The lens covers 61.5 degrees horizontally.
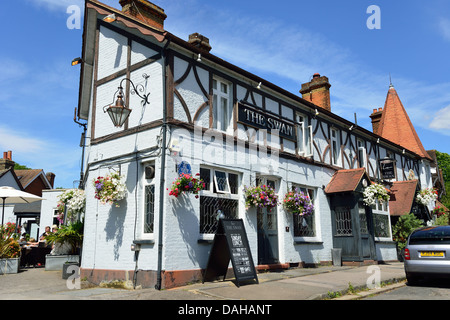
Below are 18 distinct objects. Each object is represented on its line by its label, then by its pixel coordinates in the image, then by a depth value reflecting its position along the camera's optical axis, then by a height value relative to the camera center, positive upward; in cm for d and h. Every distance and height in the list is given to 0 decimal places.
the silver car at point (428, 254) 818 -45
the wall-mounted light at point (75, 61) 1188 +542
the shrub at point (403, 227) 1595 +26
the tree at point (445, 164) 4188 +767
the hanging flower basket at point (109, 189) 902 +110
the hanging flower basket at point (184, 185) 827 +108
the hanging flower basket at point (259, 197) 1001 +99
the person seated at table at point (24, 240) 1430 -13
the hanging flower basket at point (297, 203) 1132 +92
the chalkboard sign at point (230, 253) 819 -40
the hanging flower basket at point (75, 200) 1141 +111
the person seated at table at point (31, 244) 1419 -28
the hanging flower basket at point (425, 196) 1767 +171
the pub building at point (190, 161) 873 +203
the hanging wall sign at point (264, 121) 1100 +346
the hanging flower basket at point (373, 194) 1337 +138
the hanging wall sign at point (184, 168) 878 +155
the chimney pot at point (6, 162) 3219 +629
